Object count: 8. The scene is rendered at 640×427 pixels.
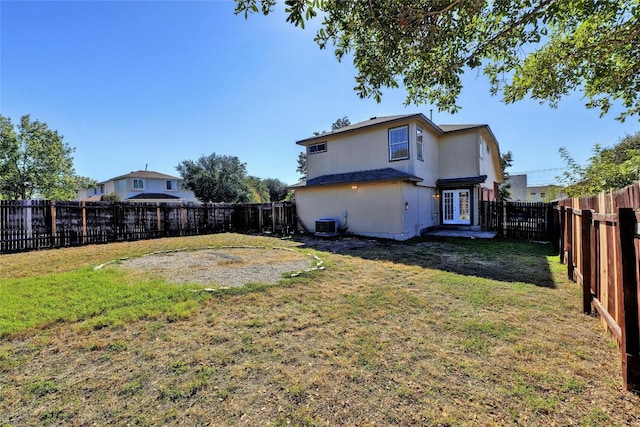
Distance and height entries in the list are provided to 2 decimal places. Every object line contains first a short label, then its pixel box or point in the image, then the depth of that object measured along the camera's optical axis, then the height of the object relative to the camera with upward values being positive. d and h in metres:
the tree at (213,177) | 31.67 +4.58
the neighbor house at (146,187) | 32.66 +3.88
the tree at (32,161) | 20.67 +4.88
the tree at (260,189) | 43.39 +4.48
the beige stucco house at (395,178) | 12.06 +1.67
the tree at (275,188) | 45.62 +4.52
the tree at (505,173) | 23.79 +4.17
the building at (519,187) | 36.19 +2.98
